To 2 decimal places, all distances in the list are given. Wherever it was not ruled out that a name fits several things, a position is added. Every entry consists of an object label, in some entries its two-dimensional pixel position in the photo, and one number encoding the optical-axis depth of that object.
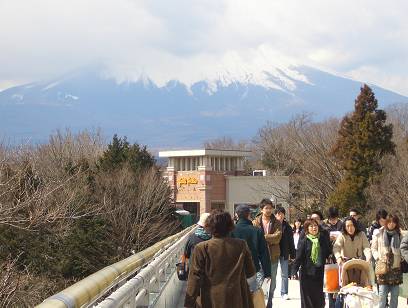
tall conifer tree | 47.28
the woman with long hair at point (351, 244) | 10.78
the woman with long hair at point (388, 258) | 11.05
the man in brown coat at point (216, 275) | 6.68
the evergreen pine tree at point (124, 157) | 53.19
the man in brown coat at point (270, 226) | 11.73
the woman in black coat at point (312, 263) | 10.65
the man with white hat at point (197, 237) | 9.73
